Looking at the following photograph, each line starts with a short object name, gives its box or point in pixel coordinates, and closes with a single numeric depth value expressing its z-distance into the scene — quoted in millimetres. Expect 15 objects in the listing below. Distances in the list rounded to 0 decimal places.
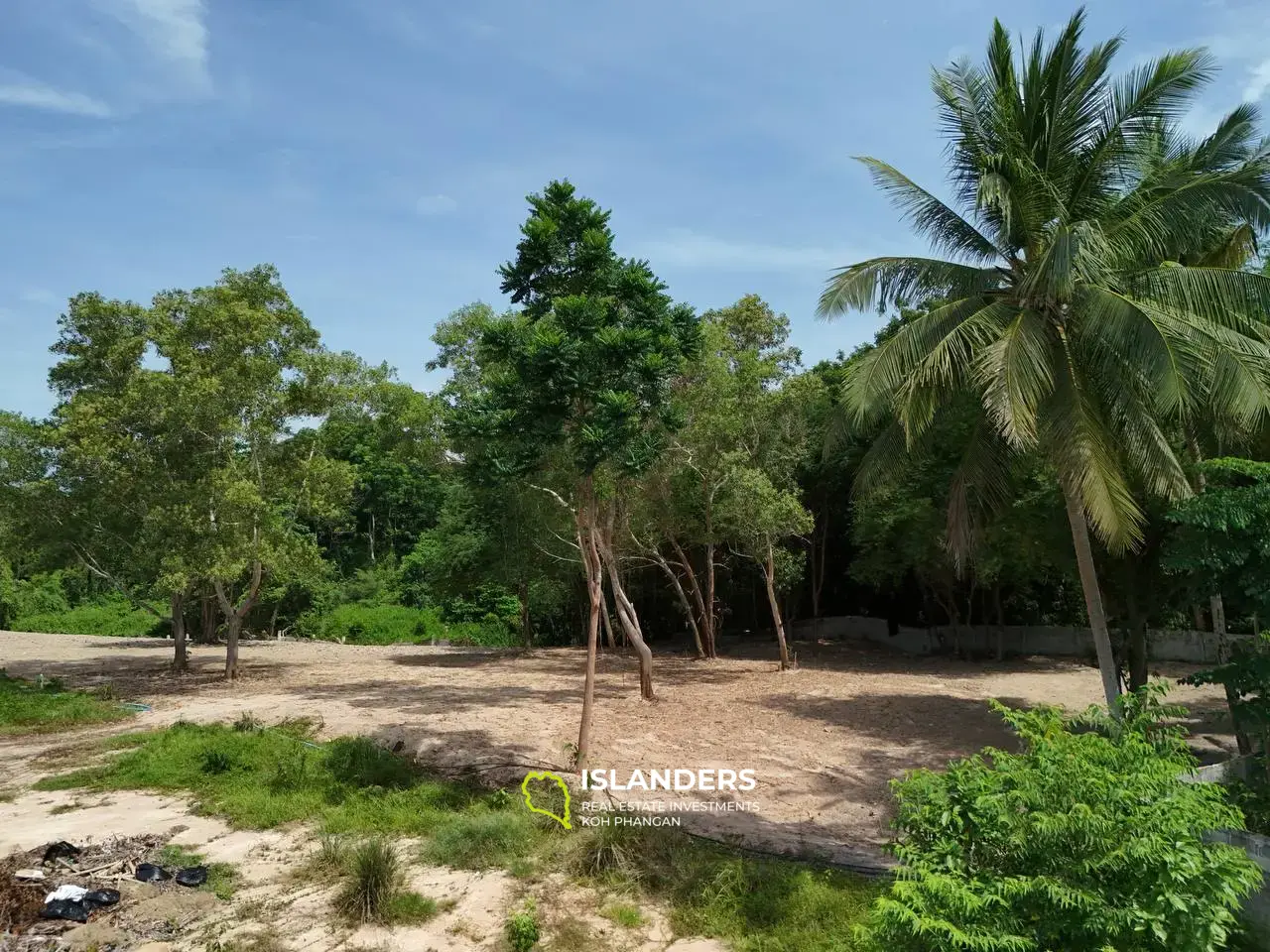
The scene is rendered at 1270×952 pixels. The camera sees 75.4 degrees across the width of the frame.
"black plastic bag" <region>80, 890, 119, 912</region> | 5598
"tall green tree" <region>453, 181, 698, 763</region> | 8078
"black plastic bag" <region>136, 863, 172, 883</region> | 6016
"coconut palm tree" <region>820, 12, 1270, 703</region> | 8234
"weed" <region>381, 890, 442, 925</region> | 5484
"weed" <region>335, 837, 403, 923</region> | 5512
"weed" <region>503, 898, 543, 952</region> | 5141
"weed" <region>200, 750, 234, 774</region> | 8891
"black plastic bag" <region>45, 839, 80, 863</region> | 6215
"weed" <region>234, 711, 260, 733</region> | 10875
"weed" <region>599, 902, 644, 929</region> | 5504
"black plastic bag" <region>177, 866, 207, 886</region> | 6020
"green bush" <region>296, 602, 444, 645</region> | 29859
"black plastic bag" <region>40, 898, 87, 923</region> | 5426
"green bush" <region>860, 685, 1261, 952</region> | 3201
